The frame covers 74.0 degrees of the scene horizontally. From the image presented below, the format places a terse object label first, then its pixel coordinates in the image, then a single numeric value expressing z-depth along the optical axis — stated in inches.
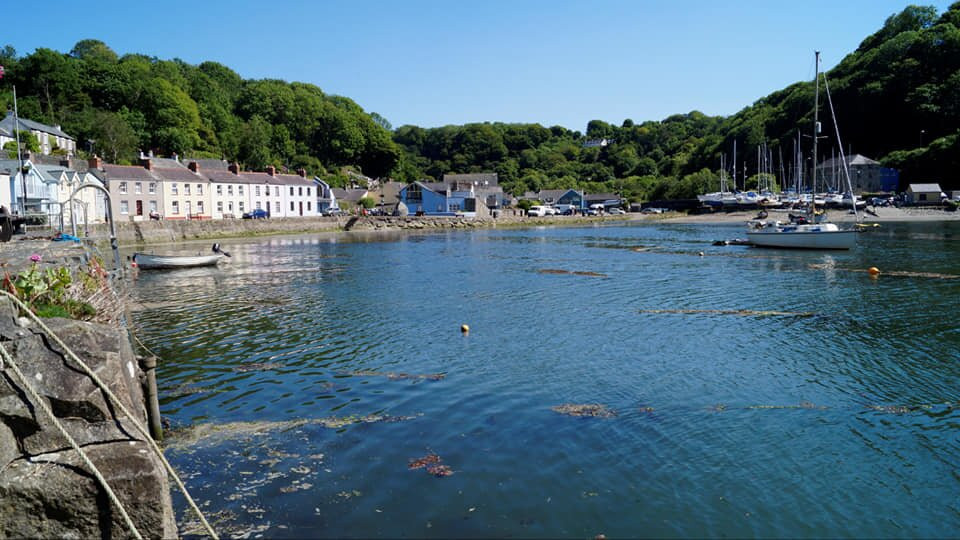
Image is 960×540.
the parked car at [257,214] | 3275.8
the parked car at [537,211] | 5158.5
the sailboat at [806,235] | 1879.9
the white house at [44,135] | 2792.8
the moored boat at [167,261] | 1604.3
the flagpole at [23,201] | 1590.8
